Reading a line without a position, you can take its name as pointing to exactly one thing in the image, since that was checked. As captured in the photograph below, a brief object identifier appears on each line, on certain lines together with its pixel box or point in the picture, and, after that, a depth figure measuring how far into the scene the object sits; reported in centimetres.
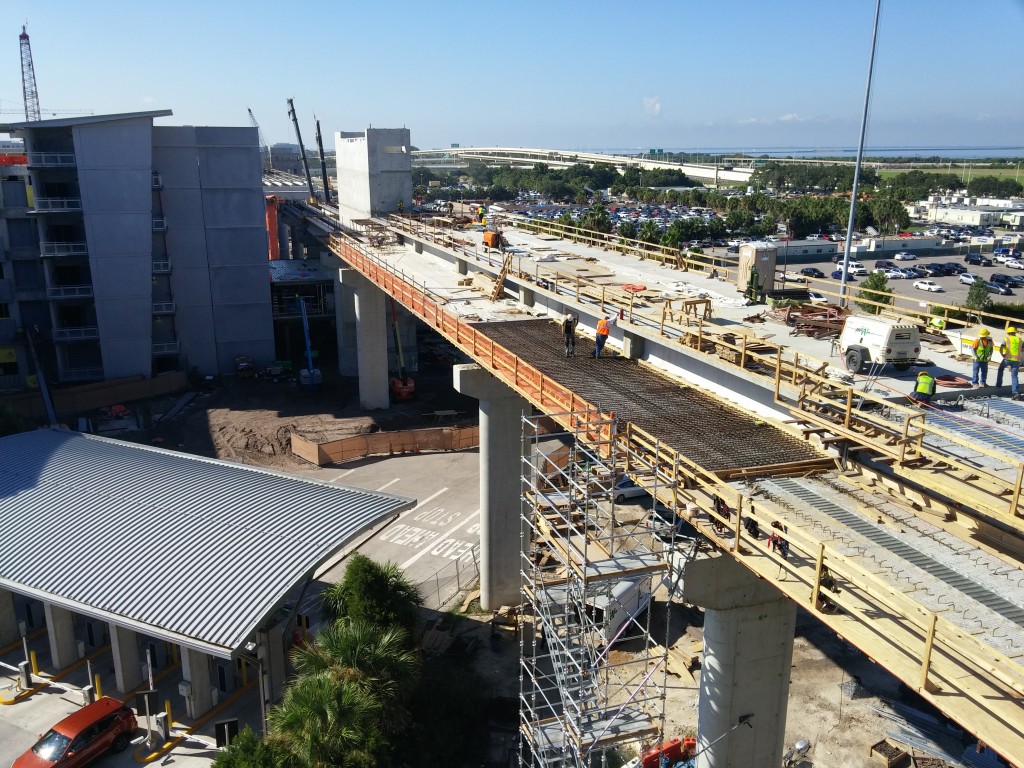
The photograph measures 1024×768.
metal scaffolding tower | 1559
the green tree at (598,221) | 8988
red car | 1961
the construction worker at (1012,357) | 1732
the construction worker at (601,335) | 2261
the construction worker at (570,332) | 2338
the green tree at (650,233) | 8138
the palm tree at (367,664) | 1845
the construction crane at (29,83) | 14369
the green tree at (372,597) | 2114
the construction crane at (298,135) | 8426
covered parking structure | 2038
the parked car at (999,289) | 7609
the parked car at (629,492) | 3450
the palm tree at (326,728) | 1670
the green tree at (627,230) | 9381
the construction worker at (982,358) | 1766
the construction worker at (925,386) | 1670
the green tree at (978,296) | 5225
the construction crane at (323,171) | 7972
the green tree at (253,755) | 1642
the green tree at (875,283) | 5134
